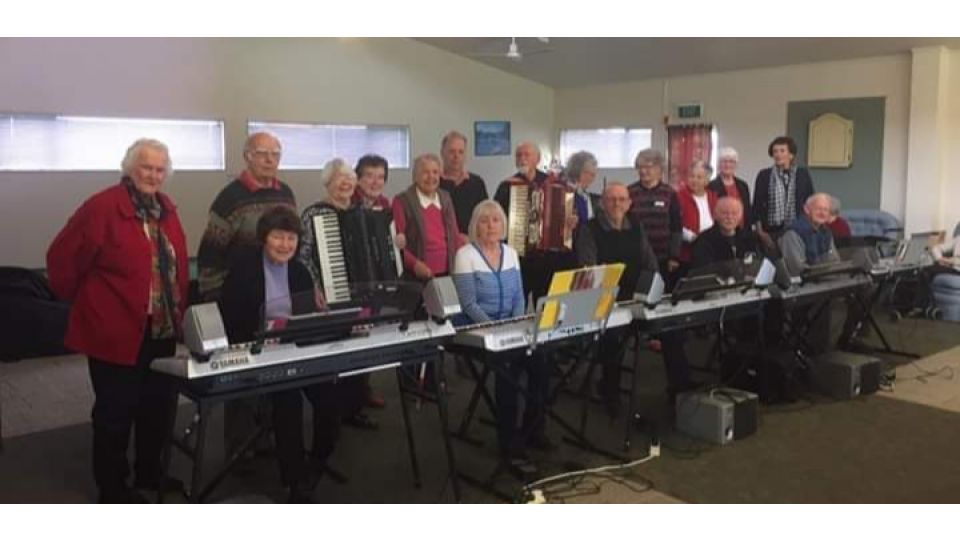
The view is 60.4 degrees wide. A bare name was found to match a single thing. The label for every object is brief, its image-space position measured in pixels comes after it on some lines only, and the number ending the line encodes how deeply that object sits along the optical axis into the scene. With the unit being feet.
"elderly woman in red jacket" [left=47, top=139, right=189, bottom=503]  9.64
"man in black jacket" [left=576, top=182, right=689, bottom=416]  13.87
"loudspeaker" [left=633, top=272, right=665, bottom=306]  12.20
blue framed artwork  32.55
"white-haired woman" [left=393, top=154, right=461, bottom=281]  13.75
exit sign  30.04
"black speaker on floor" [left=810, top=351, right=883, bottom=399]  15.25
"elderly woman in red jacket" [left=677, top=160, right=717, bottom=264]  17.28
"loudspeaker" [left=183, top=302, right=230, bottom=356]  8.57
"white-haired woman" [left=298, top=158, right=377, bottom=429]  11.27
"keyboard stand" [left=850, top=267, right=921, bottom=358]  17.58
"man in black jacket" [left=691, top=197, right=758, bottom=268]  14.98
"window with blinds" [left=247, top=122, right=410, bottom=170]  27.61
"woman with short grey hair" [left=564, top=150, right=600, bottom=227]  16.14
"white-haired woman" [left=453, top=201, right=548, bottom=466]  11.55
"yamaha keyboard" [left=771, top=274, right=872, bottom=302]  14.73
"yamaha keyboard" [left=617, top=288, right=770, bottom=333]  12.23
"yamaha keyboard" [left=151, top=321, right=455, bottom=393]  8.60
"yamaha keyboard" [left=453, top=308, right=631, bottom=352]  10.42
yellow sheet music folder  10.64
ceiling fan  24.86
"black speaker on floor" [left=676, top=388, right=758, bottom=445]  12.84
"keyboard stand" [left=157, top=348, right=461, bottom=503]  8.62
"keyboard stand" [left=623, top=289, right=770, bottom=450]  12.24
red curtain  29.96
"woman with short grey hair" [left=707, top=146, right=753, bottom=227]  18.06
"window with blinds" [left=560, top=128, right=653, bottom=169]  32.53
